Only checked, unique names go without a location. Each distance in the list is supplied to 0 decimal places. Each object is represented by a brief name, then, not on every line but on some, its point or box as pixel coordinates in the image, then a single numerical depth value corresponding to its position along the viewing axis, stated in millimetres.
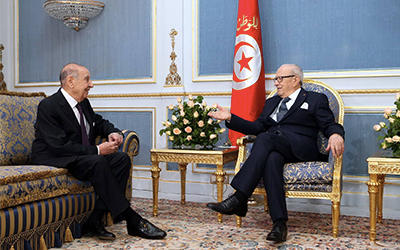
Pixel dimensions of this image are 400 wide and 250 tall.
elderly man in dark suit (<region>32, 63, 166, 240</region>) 3059
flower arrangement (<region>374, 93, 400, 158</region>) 3015
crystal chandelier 4703
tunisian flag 4023
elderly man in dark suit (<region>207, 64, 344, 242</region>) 3055
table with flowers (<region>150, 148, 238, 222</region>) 3566
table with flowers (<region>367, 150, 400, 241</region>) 2930
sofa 2598
